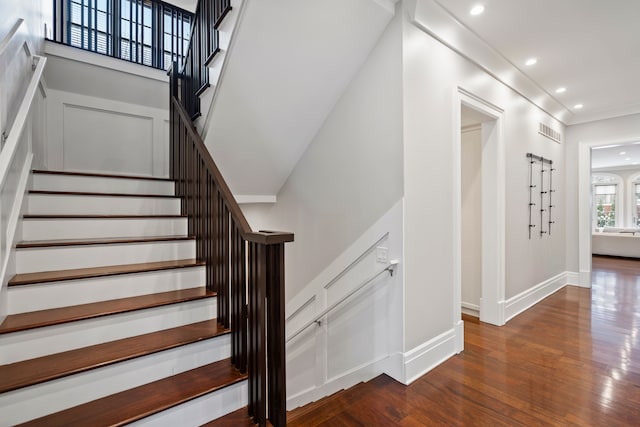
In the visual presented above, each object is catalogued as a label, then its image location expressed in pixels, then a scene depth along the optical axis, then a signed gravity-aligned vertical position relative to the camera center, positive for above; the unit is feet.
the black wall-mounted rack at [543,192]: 13.32 +1.04
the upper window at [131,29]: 12.64 +8.36
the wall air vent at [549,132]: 14.30 +4.11
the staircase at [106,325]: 4.63 -2.10
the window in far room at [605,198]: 36.29 +1.88
